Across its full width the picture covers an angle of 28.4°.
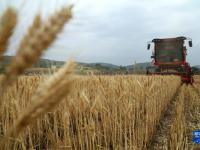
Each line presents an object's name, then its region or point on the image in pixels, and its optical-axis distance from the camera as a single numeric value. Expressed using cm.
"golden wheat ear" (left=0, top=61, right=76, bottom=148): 68
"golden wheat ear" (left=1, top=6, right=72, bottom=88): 65
